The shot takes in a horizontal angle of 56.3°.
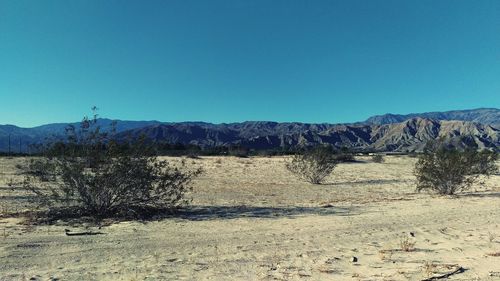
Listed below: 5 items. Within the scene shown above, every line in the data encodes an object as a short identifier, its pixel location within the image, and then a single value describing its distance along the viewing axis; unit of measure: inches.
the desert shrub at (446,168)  708.0
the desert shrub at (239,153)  2159.4
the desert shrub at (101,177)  474.6
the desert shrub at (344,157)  1751.1
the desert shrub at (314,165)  1002.7
